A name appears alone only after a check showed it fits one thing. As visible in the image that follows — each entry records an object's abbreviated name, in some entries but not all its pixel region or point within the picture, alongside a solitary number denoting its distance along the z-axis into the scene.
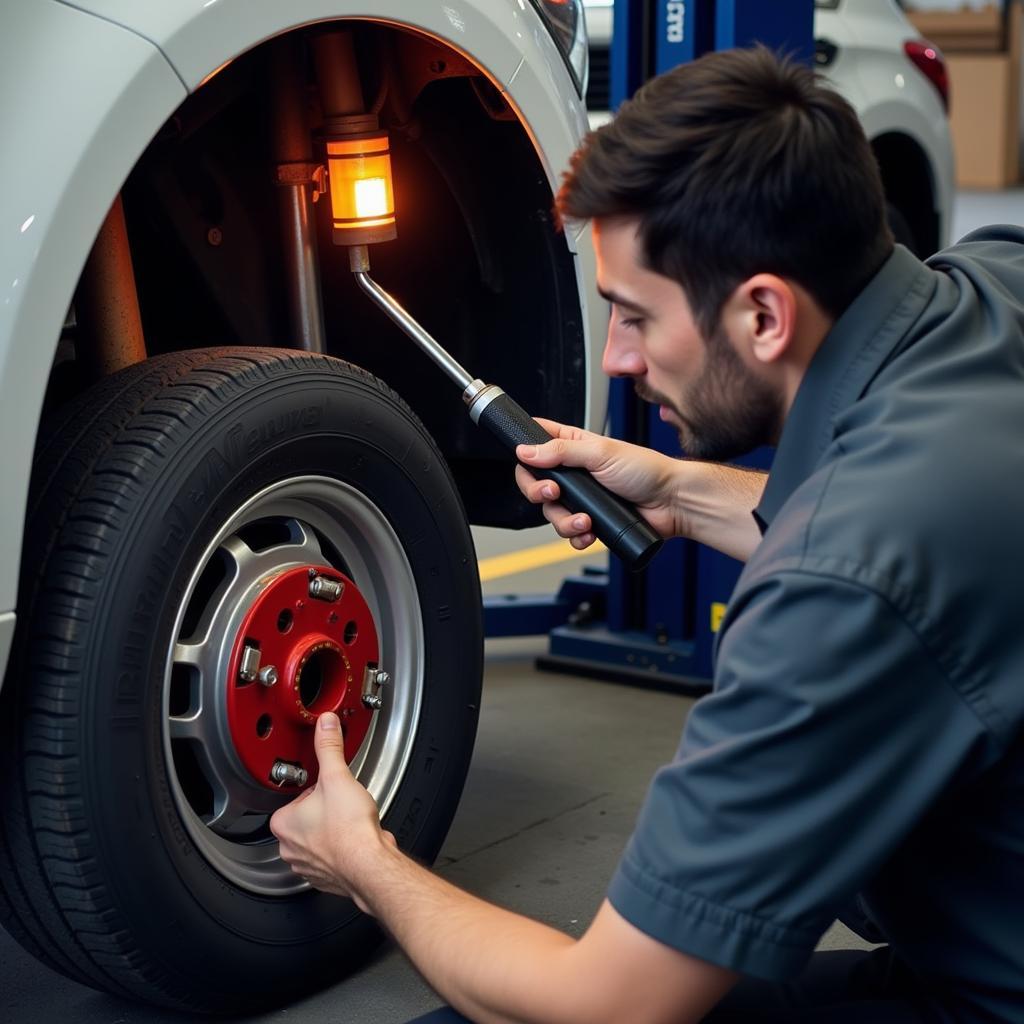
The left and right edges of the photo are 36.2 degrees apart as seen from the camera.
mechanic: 1.08
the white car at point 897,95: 4.22
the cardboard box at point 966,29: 13.99
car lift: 2.91
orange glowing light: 1.99
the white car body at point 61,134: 1.43
